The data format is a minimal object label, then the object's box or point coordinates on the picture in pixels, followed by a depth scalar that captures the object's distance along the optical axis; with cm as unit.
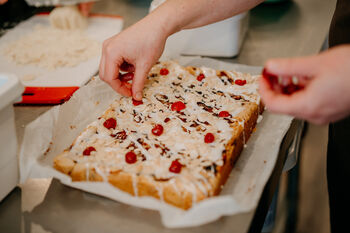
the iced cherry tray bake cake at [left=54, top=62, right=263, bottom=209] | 94
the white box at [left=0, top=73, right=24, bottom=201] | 91
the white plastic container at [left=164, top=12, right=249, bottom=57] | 153
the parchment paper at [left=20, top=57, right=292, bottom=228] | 86
